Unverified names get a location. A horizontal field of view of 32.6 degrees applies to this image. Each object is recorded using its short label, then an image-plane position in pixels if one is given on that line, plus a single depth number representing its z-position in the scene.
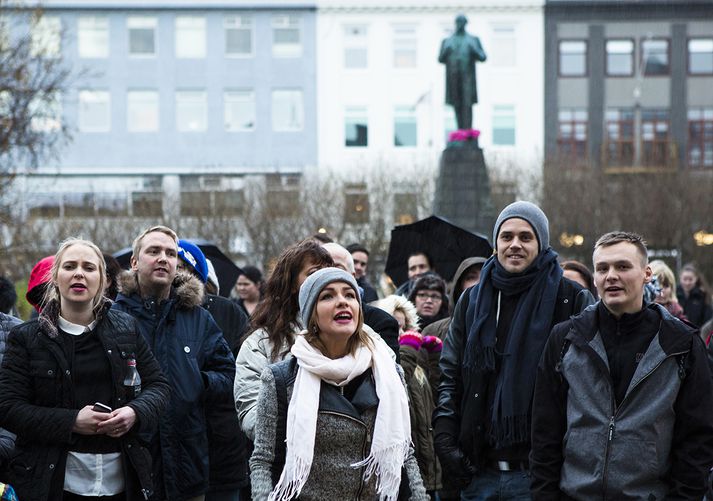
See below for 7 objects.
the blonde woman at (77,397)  5.84
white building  50.62
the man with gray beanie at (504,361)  5.75
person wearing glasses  10.12
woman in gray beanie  4.86
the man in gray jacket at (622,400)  5.07
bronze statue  23.45
